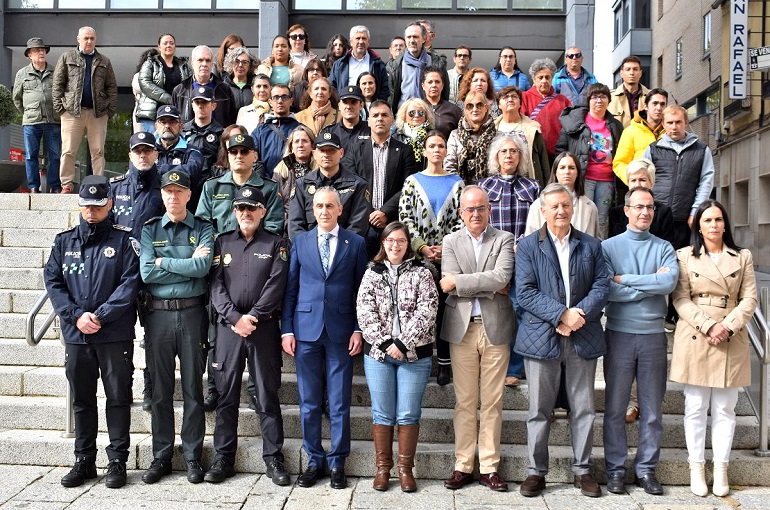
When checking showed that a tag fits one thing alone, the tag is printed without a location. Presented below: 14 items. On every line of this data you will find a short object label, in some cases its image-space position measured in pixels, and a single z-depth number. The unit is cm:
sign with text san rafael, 2111
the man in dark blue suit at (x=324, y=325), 561
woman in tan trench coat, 540
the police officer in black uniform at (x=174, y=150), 691
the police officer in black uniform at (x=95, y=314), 551
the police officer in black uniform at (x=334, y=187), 620
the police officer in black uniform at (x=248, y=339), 561
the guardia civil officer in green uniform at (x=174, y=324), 560
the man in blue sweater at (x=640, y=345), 545
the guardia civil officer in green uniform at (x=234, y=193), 625
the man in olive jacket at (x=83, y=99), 967
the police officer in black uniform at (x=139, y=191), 641
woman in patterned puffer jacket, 546
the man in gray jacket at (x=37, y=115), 994
